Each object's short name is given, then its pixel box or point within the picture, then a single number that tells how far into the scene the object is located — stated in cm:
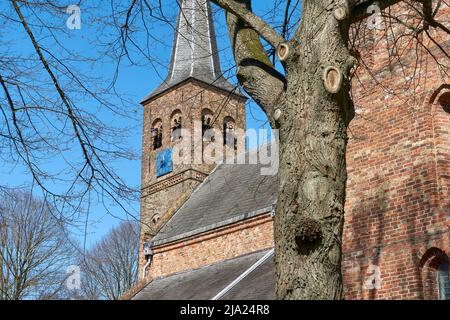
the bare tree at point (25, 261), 2791
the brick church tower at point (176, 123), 3212
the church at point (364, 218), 1051
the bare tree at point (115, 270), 3769
